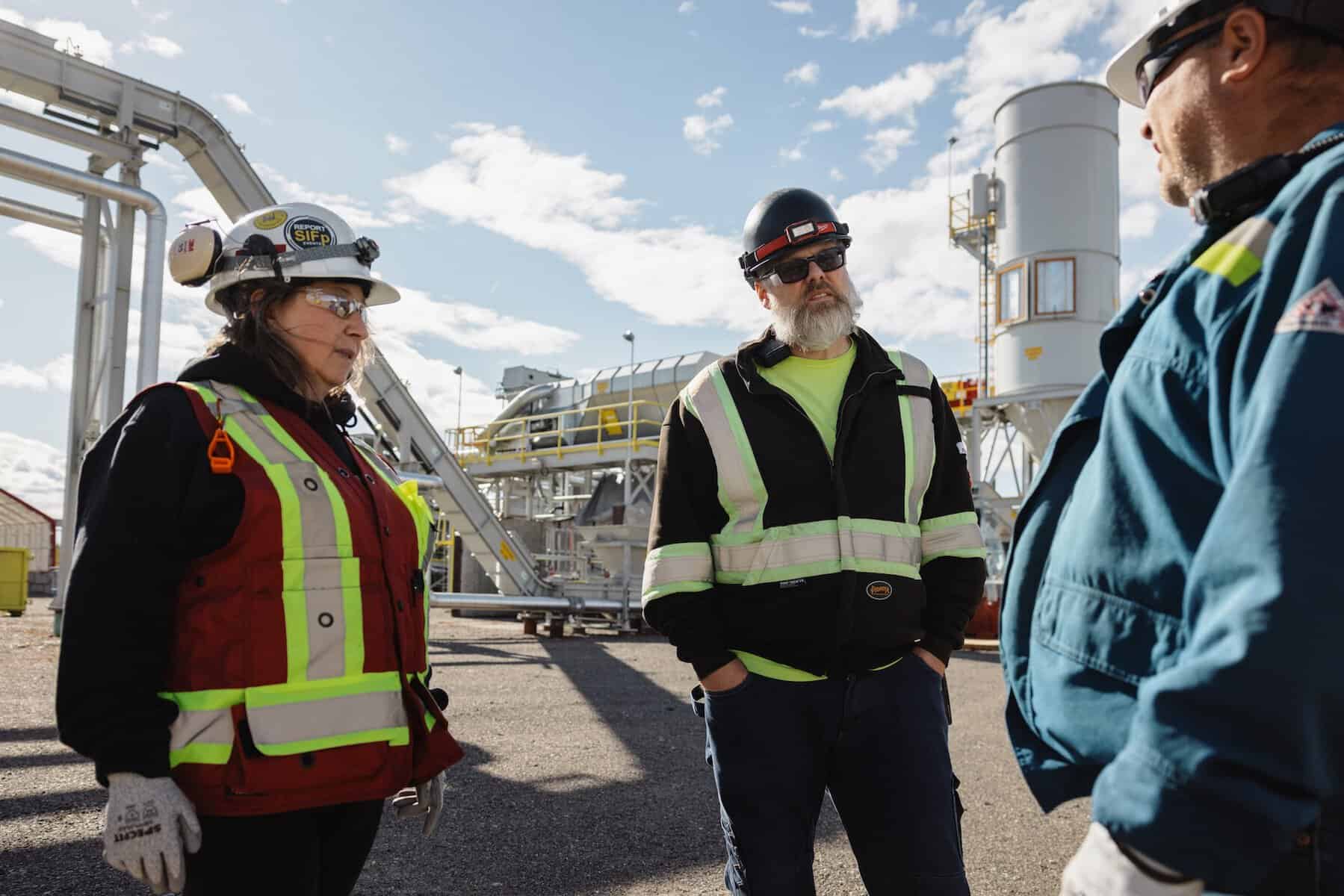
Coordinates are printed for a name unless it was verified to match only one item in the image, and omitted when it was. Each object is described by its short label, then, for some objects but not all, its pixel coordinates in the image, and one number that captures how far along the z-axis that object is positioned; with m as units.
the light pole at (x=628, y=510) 15.13
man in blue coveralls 0.93
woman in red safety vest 1.78
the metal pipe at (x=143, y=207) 10.47
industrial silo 16.09
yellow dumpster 15.55
